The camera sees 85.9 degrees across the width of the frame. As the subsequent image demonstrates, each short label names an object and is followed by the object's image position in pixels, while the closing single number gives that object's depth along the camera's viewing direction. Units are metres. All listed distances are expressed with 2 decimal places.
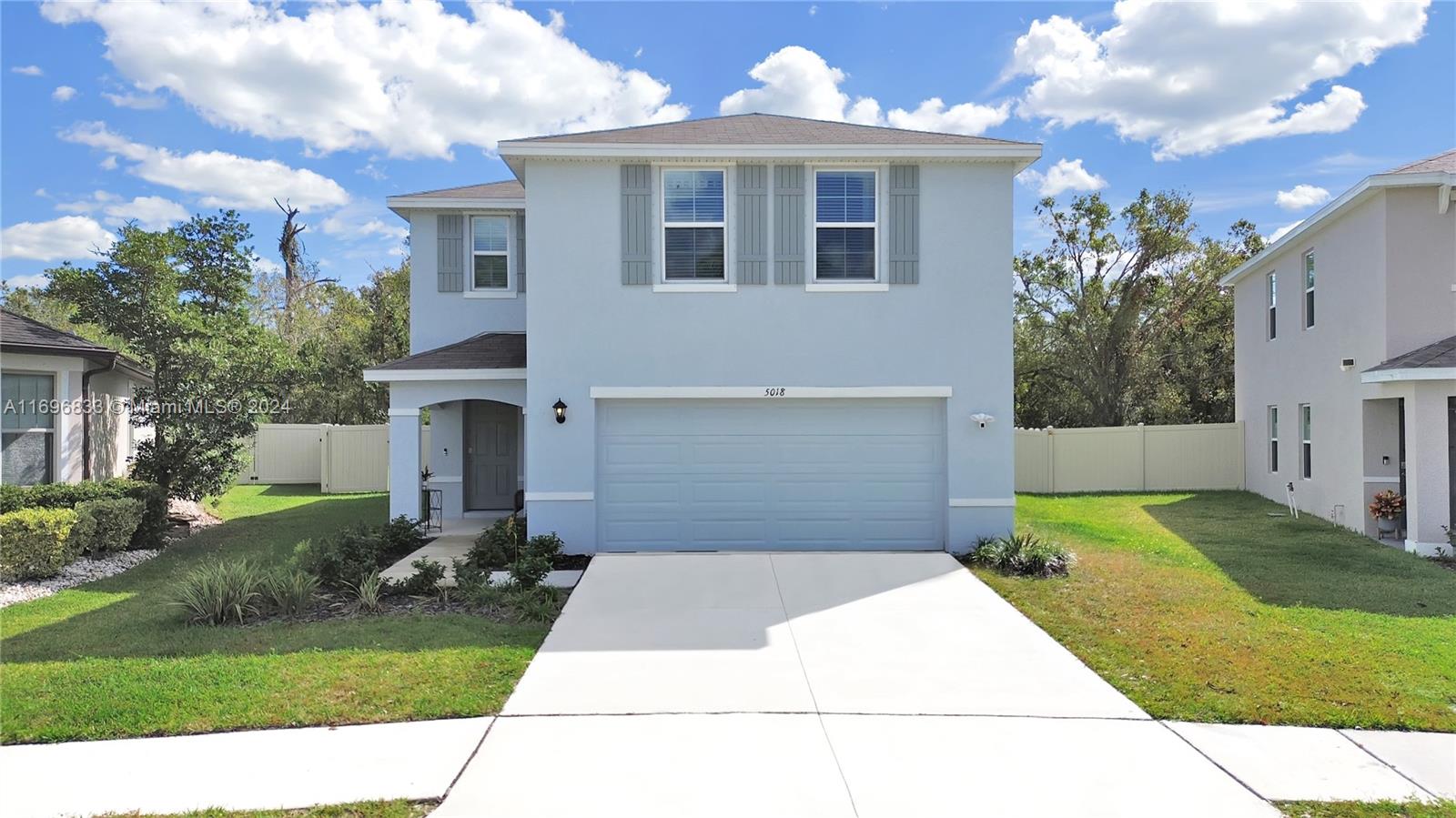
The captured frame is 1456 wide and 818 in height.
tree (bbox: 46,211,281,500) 12.58
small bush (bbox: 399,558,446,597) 8.30
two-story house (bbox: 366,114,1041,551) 10.05
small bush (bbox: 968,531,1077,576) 9.32
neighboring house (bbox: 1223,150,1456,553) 10.63
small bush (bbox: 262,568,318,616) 7.55
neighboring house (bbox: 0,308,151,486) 11.52
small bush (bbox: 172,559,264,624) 7.24
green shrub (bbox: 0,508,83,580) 9.18
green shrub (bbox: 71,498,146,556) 10.18
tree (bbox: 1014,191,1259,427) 23.00
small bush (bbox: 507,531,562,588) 8.48
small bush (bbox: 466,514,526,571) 9.41
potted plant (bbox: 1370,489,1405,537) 11.59
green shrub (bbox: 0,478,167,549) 10.48
